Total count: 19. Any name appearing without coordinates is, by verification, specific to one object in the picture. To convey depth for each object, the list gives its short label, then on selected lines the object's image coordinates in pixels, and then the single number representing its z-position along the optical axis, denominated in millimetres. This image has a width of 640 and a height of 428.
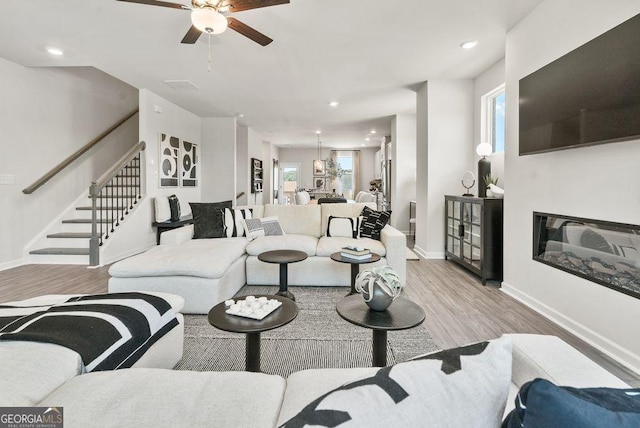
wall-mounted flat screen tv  1924
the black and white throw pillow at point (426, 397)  518
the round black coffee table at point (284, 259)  2986
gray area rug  1985
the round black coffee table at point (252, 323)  1492
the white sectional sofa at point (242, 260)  2732
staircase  4379
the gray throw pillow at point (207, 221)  3916
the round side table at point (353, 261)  2963
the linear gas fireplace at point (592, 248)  2031
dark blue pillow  451
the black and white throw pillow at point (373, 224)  3842
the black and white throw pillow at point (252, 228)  3895
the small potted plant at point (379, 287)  1600
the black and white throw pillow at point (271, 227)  4031
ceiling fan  2287
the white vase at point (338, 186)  12369
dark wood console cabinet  3617
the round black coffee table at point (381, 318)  1516
